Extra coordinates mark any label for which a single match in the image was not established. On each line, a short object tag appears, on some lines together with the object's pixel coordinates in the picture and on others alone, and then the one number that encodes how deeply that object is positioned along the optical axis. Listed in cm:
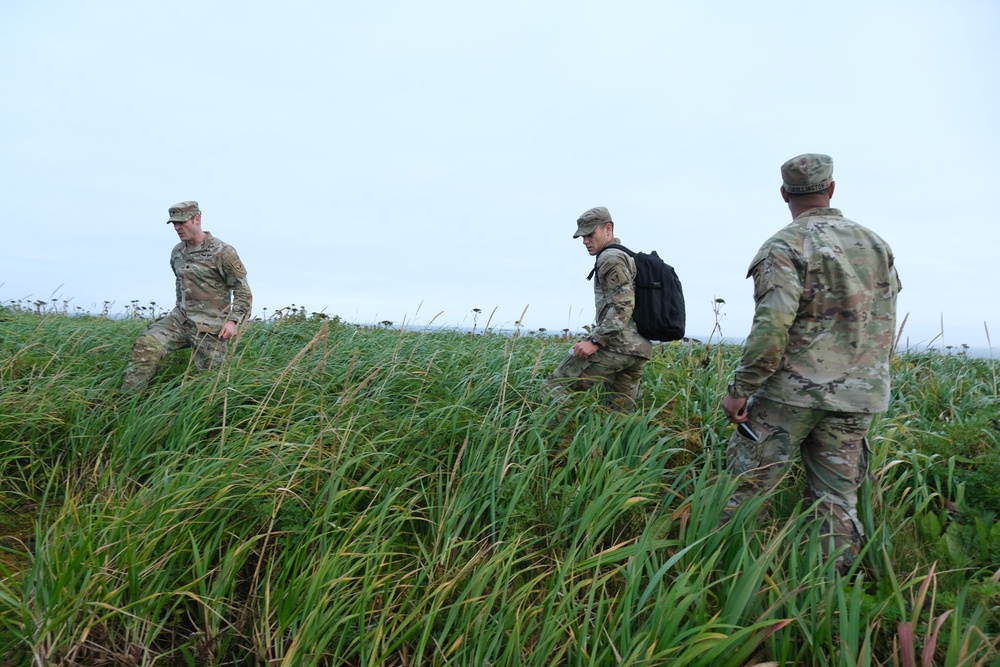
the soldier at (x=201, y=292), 536
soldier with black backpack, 416
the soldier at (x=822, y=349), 277
